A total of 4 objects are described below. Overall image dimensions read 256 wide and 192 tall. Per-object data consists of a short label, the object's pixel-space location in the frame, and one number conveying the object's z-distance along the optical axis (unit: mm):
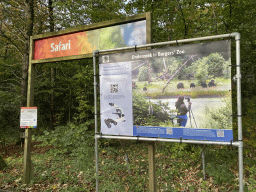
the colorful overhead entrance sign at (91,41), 3227
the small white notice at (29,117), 4336
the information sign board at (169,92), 2537
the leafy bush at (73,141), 4625
